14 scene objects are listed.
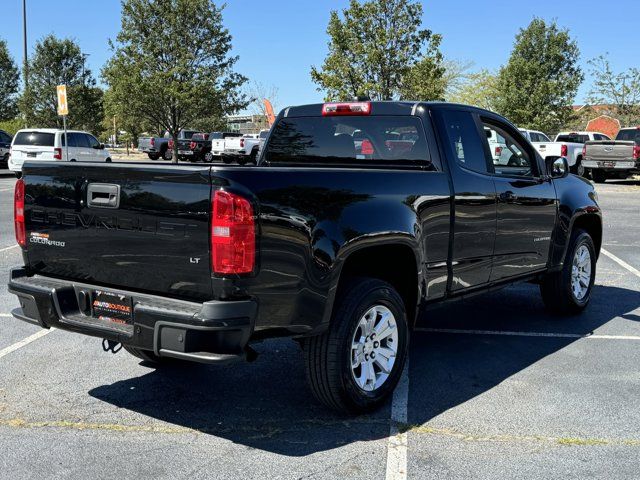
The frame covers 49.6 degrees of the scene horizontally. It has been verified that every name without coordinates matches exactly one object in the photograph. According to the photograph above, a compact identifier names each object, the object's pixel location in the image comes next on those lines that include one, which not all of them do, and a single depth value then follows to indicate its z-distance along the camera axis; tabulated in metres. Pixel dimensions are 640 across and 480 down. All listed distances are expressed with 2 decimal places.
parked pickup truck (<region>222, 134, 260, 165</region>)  35.84
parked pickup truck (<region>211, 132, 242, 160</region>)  36.41
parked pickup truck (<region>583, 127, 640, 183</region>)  24.66
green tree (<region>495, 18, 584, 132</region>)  41.81
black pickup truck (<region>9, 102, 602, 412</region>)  3.40
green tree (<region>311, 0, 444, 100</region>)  30.59
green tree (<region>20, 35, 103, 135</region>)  39.47
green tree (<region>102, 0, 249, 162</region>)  31.39
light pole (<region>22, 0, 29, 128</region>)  34.75
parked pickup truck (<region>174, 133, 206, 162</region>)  38.44
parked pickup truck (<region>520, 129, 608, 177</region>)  27.66
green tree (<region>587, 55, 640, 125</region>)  45.33
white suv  23.31
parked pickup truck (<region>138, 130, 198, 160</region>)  40.09
